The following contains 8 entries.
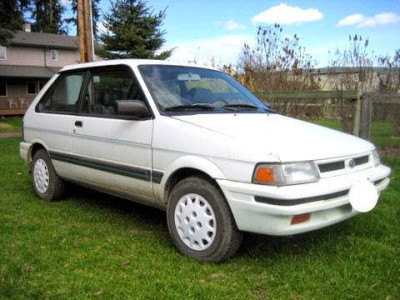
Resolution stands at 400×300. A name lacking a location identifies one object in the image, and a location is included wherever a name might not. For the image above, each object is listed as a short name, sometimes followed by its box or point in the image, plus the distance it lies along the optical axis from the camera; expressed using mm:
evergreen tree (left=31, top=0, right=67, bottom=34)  47625
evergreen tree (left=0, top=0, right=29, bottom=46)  20641
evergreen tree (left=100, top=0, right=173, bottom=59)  23562
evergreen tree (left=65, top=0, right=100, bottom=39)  46938
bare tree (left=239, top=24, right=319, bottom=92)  10047
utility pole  11695
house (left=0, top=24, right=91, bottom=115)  33938
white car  3553
